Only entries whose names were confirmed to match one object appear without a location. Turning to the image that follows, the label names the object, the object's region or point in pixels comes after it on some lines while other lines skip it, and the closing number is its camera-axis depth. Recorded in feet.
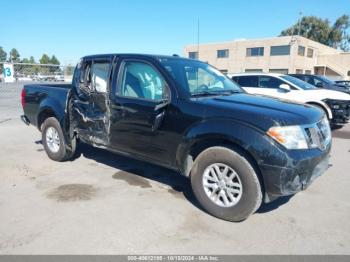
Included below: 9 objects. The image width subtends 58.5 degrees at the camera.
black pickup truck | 10.96
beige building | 148.87
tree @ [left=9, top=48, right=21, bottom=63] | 312.29
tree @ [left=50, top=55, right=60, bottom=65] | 335.40
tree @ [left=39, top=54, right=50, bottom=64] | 322.38
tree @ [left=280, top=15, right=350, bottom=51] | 257.14
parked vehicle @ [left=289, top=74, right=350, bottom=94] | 45.91
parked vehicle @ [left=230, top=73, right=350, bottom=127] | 30.40
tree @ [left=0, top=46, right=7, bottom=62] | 323.08
